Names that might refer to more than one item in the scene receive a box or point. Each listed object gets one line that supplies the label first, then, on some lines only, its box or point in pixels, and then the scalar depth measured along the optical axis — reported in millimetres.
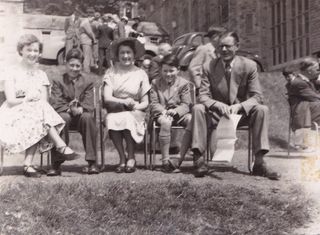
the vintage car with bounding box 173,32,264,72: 12445
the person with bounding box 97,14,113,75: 13766
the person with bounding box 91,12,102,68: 13906
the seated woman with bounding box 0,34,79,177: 5297
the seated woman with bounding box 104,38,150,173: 5812
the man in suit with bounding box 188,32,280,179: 5512
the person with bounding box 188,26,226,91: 7999
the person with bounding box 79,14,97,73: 13562
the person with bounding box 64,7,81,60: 14037
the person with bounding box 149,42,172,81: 7802
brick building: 13047
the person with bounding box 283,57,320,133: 7121
